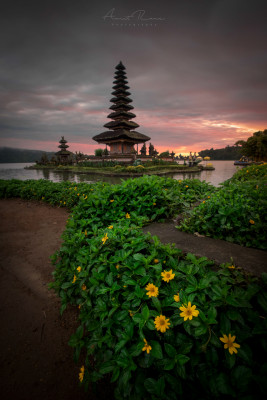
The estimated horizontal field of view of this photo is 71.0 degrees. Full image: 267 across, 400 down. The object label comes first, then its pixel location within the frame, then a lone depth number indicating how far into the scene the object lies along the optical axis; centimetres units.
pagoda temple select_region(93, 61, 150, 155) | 2223
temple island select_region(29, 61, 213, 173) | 2057
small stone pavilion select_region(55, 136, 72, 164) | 3090
